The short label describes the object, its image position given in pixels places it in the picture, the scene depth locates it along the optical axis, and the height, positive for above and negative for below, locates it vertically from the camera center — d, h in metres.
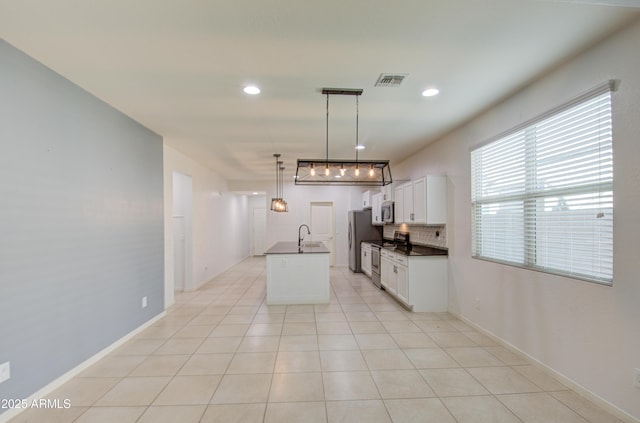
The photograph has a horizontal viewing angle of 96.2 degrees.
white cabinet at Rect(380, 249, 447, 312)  4.37 -1.06
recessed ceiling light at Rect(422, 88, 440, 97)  2.84 +1.24
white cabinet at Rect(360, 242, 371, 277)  6.94 -1.10
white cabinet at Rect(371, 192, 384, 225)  6.78 +0.14
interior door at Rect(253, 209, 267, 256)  11.45 -0.63
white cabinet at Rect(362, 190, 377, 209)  7.67 +0.42
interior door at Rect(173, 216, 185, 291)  5.88 -0.74
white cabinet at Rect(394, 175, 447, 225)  4.44 +0.22
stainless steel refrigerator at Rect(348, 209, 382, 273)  7.77 -0.47
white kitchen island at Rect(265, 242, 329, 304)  4.88 -1.06
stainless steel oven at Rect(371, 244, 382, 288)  6.02 -1.10
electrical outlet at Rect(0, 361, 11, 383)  1.98 -1.07
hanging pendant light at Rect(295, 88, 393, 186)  3.44 +0.62
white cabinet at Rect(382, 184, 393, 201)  6.15 +0.48
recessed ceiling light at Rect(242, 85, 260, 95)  2.72 +1.22
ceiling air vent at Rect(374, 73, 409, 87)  2.55 +1.23
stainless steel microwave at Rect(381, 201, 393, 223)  6.05 +0.05
